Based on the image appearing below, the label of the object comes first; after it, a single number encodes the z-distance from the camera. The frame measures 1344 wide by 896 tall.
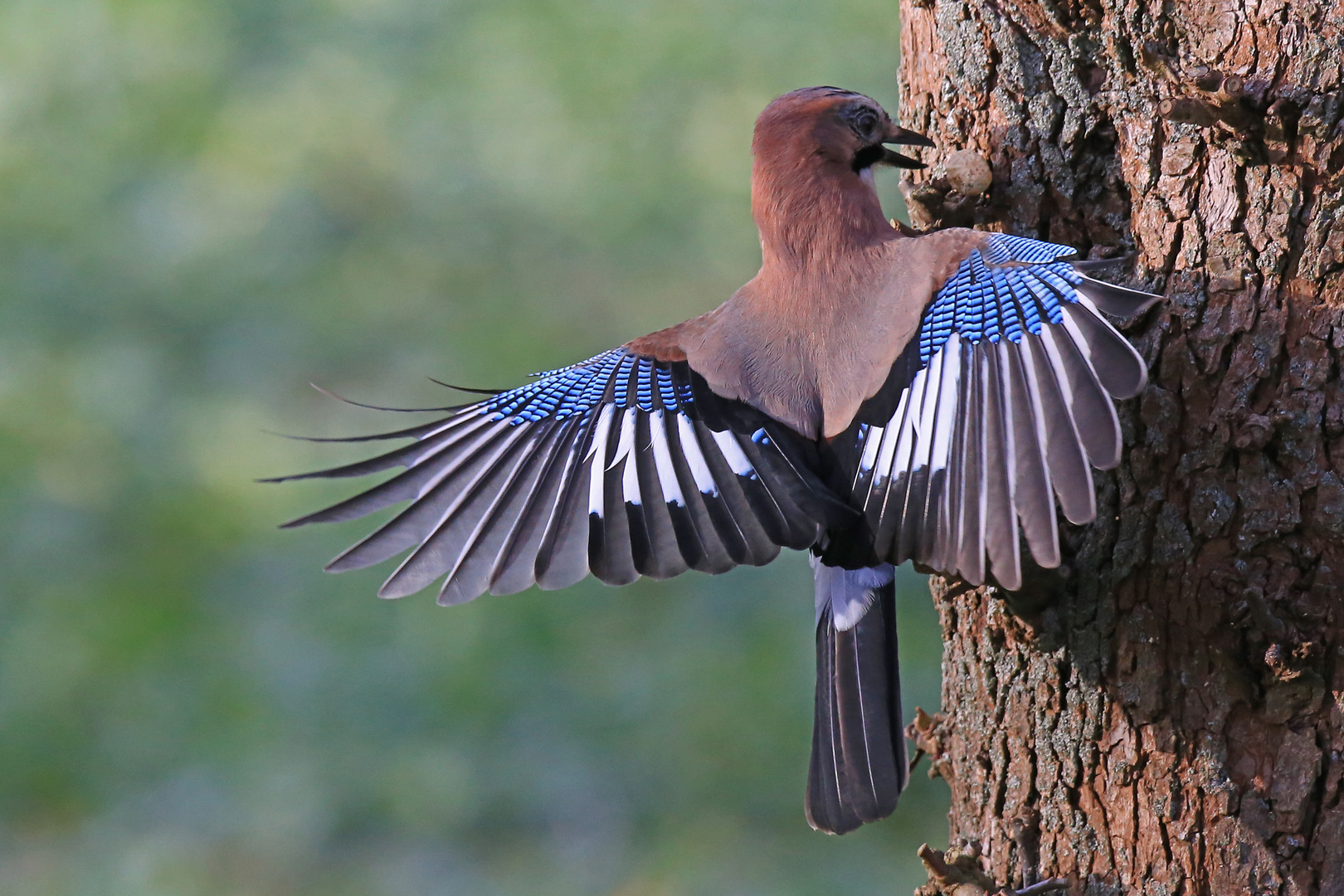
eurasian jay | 11.06
